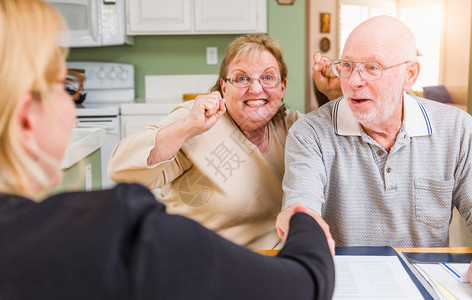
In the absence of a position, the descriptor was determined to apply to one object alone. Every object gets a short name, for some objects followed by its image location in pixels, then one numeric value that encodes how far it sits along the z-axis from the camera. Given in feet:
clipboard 3.83
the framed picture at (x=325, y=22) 21.35
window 22.90
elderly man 4.72
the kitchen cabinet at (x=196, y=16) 12.59
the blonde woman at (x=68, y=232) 1.64
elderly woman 4.99
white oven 13.78
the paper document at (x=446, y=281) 3.33
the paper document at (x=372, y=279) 3.25
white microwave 12.51
